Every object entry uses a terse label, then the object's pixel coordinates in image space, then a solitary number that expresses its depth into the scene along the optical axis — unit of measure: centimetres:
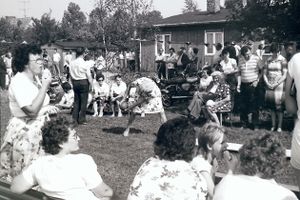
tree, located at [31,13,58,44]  3038
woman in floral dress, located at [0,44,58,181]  378
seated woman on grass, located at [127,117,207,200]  283
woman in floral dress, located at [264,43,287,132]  877
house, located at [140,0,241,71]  3070
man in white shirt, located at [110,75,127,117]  1175
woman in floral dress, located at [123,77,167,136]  867
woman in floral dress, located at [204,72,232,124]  955
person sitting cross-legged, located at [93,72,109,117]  1187
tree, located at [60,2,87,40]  4519
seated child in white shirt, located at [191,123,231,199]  376
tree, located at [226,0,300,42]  1183
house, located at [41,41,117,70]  3753
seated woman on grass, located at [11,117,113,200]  306
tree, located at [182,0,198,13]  5037
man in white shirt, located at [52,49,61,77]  2446
